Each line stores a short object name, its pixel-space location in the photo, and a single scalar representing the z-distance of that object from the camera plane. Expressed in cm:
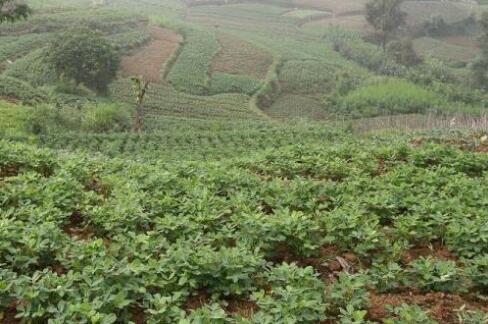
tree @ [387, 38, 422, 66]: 7018
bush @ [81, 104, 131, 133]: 3491
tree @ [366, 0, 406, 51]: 7525
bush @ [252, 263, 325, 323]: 446
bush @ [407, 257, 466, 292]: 548
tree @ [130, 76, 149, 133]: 3294
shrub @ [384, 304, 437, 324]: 451
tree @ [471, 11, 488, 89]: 5959
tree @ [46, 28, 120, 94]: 4288
